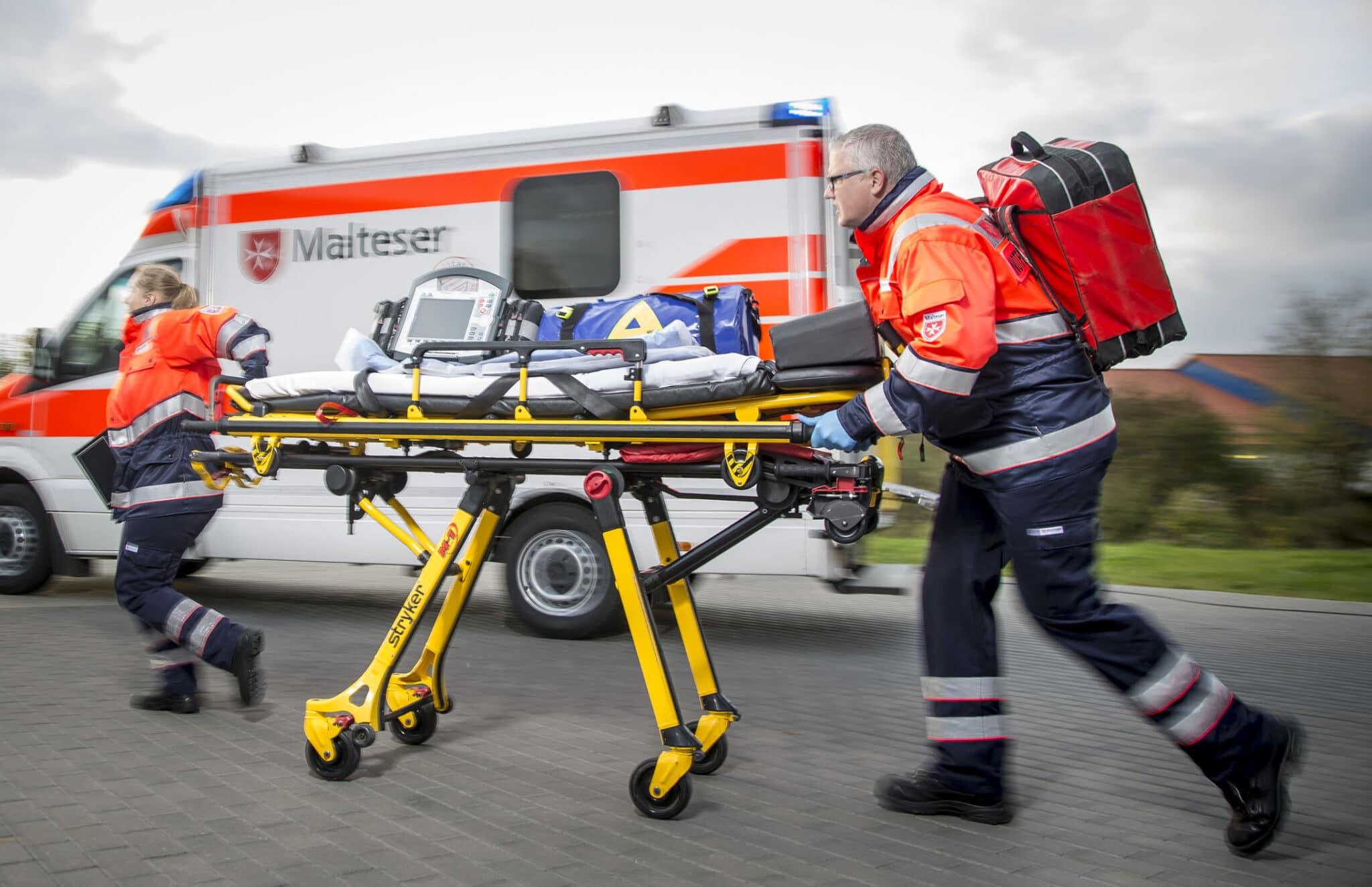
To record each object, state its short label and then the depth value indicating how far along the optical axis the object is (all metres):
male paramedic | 3.10
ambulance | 6.55
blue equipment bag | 4.40
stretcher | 3.41
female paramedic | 4.63
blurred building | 10.84
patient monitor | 4.47
